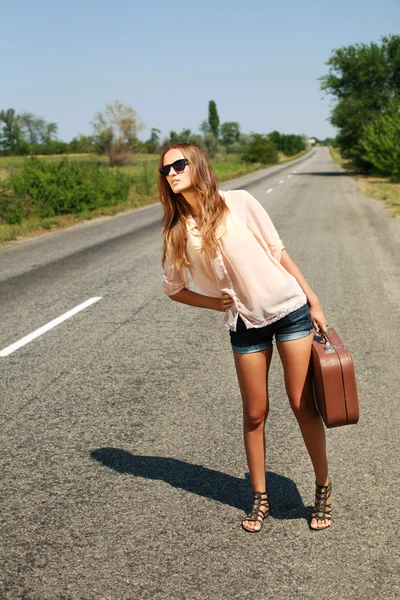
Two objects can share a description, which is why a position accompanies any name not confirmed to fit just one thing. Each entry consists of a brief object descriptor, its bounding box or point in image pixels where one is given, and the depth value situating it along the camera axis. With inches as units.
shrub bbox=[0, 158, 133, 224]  729.6
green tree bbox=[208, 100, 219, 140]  4699.8
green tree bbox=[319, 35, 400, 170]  1711.4
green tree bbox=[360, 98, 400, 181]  1310.3
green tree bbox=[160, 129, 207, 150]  2583.7
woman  114.3
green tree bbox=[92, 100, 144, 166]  2389.3
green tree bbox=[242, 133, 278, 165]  3039.9
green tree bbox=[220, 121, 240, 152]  4845.5
